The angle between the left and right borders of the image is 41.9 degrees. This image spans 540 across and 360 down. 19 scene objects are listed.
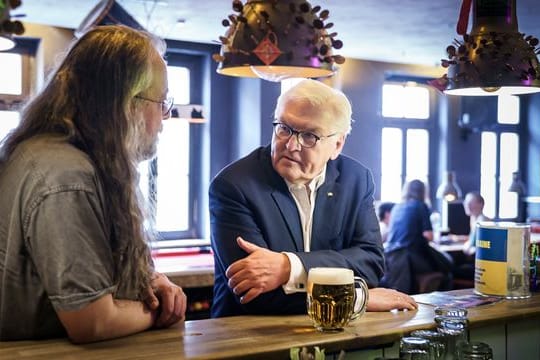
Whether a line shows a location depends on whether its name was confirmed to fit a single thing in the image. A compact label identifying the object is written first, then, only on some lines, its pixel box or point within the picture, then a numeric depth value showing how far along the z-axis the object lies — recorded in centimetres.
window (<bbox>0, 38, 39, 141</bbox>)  649
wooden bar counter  153
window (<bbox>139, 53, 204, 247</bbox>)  739
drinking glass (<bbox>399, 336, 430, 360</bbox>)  154
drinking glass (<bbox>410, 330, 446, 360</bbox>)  163
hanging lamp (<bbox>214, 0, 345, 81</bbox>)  180
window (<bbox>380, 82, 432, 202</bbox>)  882
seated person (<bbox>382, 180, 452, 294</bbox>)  538
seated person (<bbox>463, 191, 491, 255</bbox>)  725
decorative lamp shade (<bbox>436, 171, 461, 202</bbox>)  710
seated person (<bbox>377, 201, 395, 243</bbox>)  677
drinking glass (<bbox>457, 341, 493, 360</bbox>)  166
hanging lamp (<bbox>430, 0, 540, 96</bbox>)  219
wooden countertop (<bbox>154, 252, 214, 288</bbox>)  418
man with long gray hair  149
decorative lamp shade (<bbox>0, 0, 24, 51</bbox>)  131
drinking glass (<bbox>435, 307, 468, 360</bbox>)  172
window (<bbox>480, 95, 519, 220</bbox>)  968
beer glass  172
